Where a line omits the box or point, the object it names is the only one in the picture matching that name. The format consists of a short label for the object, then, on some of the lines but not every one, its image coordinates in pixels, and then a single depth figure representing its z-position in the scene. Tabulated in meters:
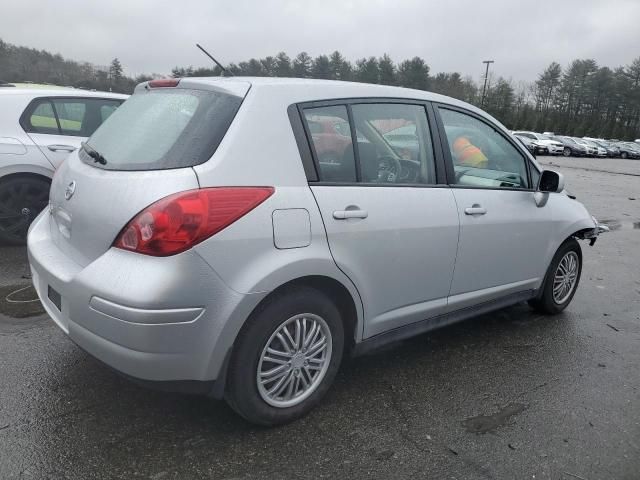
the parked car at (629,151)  48.22
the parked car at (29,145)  5.27
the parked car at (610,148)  47.09
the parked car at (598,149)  44.95
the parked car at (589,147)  44.22
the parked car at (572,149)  43.72
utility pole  63.41
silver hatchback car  2.23
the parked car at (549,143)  42.53
